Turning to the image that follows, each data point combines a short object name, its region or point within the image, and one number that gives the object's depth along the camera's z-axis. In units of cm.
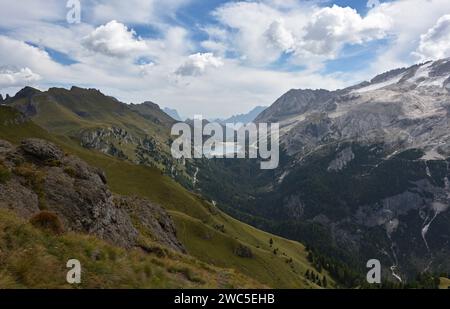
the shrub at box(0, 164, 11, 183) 3681
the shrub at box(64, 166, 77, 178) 4587
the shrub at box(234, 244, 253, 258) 17075
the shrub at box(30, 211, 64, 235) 2489
